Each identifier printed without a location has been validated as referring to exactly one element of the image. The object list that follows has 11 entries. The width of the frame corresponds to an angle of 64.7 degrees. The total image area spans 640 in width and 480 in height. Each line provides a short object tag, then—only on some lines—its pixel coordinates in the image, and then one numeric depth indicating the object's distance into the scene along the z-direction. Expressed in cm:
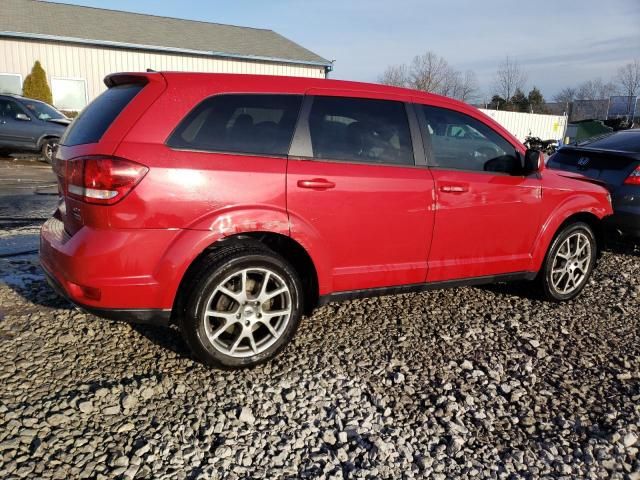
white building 2031
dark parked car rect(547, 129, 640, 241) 564
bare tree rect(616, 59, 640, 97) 5934
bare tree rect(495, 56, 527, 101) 5453
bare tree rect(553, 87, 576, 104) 6718
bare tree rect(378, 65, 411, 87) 4456
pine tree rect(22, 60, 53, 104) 1978
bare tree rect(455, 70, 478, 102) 4802
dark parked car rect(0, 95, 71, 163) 1298
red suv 279
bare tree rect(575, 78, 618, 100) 6592
